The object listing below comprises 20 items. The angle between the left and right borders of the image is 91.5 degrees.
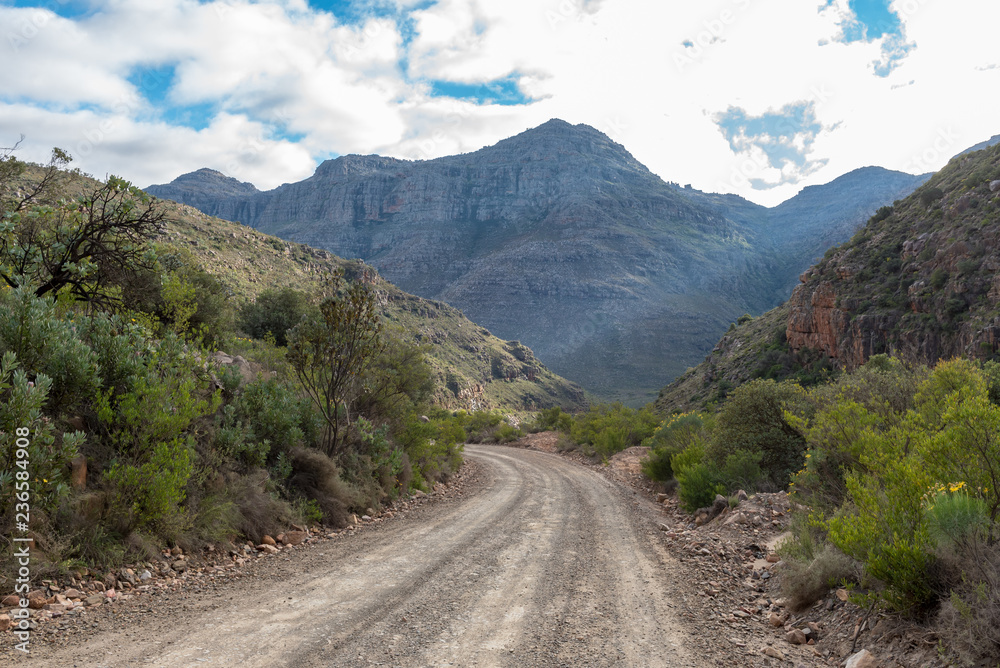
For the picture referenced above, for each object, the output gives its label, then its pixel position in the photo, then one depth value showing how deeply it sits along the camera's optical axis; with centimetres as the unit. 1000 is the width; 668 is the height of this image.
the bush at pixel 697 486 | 1177
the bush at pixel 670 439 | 1664
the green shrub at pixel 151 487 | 611
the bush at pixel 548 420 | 4075
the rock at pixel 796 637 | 503
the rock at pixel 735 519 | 943
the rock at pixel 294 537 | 830
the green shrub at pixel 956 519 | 398
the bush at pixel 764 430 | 1231
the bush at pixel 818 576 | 550
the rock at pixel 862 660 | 412
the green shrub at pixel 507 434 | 3703
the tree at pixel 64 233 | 744
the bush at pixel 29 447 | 514
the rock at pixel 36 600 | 471
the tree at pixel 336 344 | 1138
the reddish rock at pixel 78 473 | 590
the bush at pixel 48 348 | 628
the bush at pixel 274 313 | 2494
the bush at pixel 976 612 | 341
